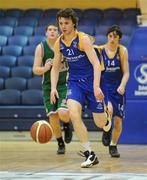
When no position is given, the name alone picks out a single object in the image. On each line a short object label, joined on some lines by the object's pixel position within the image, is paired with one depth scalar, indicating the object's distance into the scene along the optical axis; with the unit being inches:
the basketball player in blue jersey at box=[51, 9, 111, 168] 384.0
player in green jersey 471.1
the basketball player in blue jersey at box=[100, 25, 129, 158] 461.7
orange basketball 431.1
